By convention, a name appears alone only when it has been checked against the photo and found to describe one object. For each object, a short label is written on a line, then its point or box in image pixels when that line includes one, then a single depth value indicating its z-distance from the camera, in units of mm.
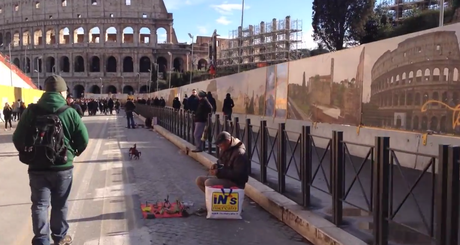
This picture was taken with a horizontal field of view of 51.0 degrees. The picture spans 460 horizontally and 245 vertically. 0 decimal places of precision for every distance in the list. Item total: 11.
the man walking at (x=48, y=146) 4617
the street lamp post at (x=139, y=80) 109425
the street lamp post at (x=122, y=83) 110375
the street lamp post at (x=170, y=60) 104812
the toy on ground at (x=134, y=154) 13479
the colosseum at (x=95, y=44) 108688
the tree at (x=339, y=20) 59375
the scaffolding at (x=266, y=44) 85188
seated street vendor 6715
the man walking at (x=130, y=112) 27594
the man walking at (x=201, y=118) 13984
